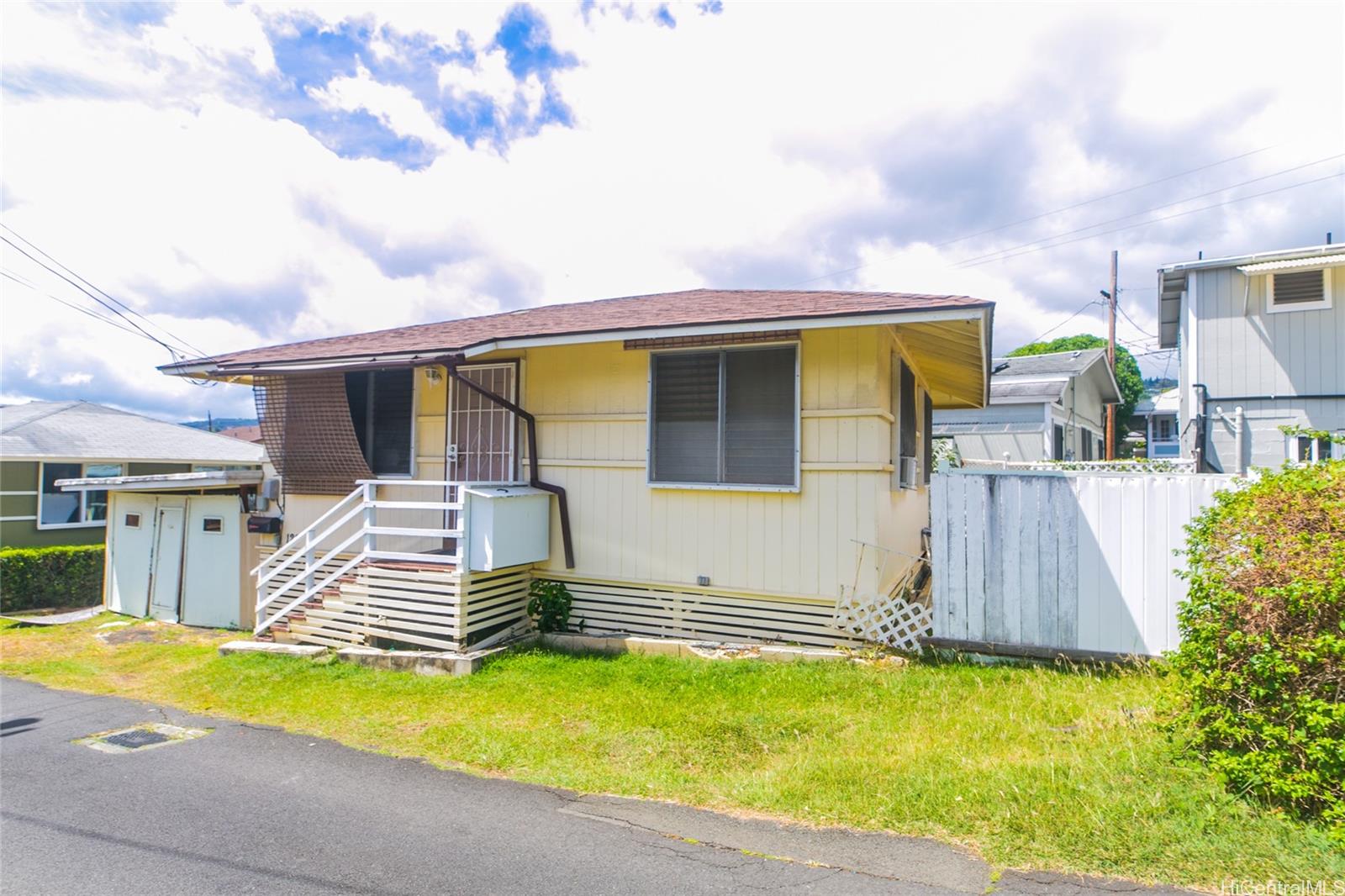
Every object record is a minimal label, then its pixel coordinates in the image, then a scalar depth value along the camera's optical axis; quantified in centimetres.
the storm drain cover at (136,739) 584
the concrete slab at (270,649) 802
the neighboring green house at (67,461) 1534
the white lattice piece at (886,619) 709
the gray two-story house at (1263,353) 1266
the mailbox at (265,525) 979
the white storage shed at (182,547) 1015
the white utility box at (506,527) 770
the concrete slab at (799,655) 713
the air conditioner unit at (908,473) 941
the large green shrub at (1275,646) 353
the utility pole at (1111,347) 2674
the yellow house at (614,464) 748
